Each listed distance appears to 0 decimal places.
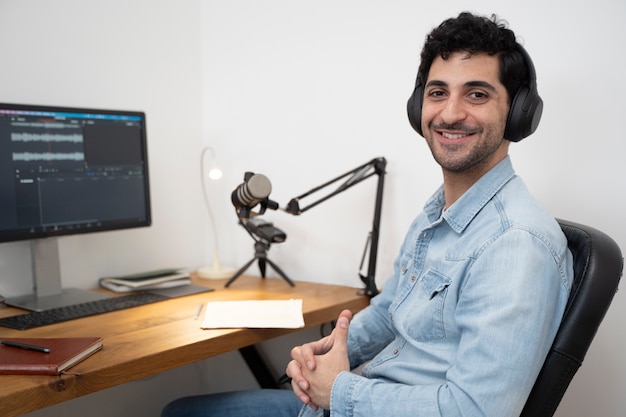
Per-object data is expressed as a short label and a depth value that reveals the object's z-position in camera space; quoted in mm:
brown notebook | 1069
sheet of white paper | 1409
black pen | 1144
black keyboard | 1408
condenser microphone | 1622
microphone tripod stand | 1900
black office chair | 914
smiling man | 899
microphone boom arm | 1725
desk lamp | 2037
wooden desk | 1040
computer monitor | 1521
